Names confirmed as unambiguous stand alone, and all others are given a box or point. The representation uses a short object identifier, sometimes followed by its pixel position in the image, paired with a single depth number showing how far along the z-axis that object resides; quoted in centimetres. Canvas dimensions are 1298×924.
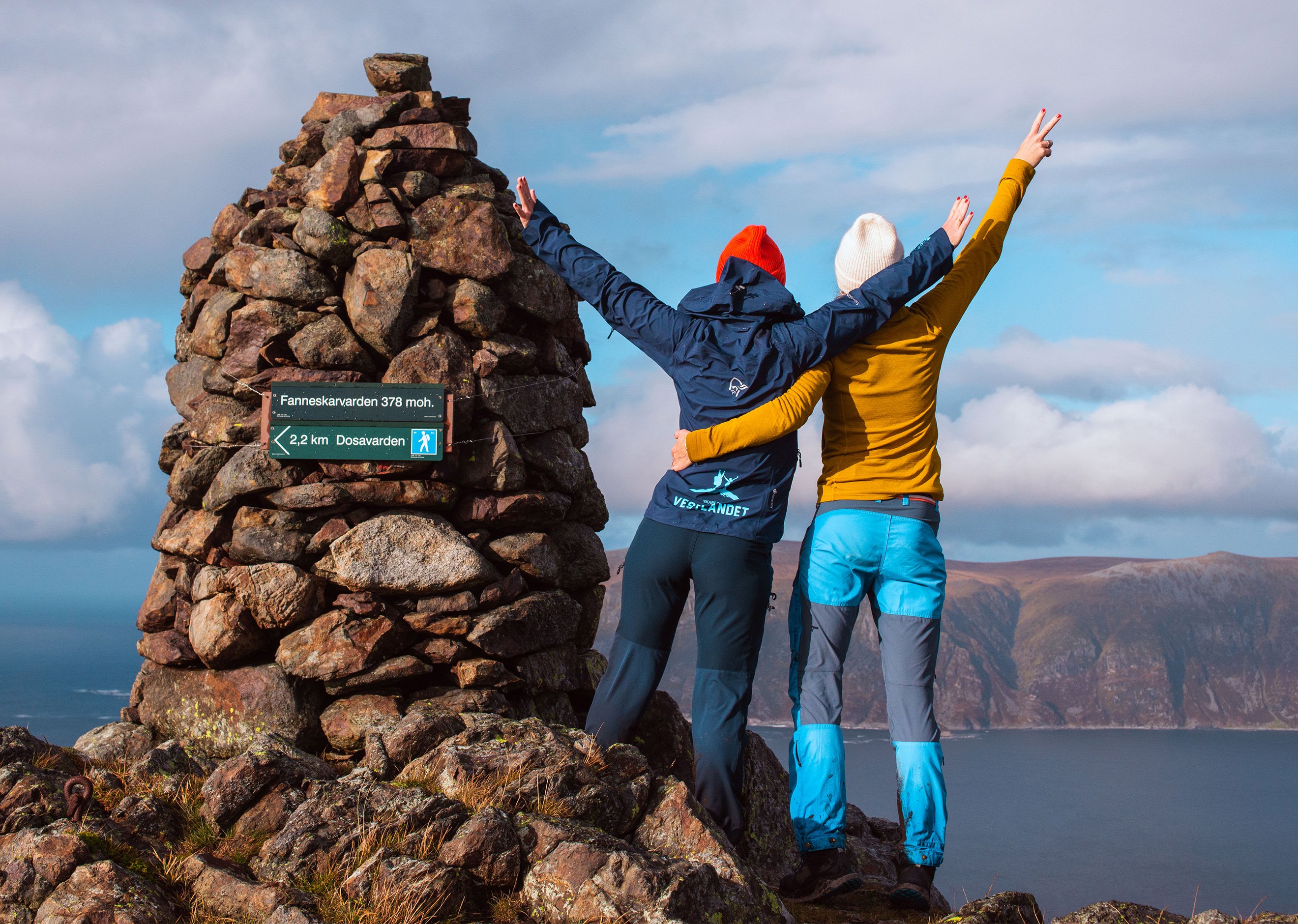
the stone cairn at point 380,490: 799
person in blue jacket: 571
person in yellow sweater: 575
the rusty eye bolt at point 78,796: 570
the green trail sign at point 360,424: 820
